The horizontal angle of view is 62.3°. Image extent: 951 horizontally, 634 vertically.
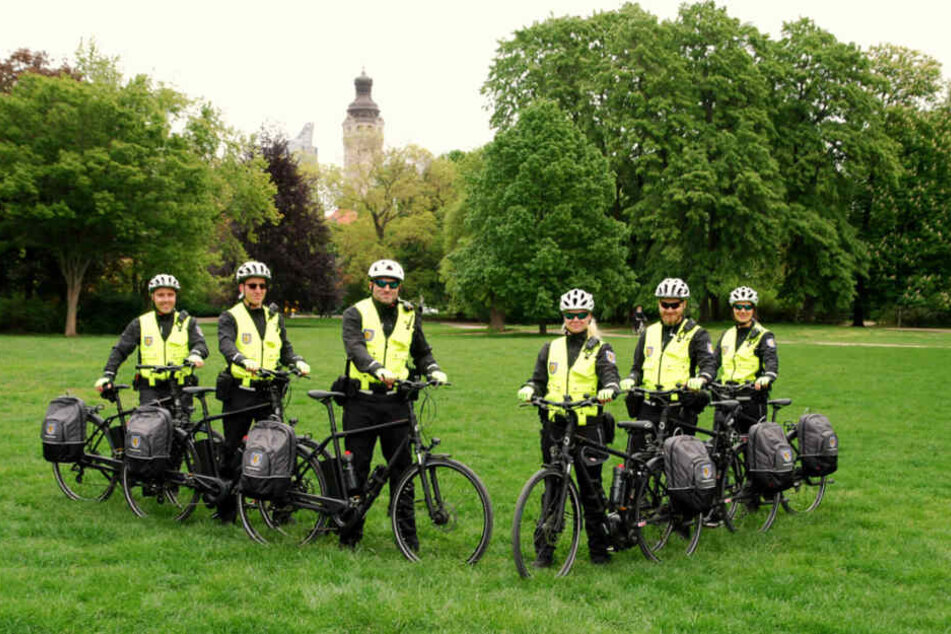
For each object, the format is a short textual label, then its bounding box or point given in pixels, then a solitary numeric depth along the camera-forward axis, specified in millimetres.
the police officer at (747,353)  7766
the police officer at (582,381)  5809
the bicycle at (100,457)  7328
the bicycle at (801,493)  7276
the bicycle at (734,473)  6621
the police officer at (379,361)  5902
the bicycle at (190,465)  6598
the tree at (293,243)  50812
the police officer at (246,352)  6664
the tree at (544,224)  37344
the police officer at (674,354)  6867
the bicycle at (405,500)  5688
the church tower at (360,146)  59781
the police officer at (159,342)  7422
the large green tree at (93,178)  30625
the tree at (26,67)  36469
